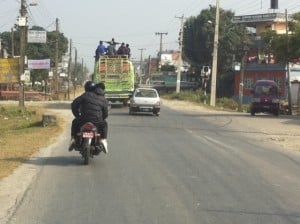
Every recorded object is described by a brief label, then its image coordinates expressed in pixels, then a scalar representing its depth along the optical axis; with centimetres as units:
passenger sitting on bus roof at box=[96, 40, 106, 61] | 3919
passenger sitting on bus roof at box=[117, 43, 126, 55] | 3922
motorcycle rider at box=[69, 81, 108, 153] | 1301
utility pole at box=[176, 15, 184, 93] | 7256
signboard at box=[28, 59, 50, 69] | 6606
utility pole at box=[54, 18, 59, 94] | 6775
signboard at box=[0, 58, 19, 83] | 5053
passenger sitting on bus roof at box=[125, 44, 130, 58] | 3929
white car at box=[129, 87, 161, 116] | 3344
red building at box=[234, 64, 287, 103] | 6353
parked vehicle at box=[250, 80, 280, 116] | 3878
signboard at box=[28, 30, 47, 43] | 5728
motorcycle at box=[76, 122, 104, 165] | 1261
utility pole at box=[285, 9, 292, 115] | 3932
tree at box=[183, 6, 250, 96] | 8000
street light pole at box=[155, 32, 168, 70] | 12024
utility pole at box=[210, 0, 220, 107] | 5116
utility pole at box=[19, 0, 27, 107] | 3988
